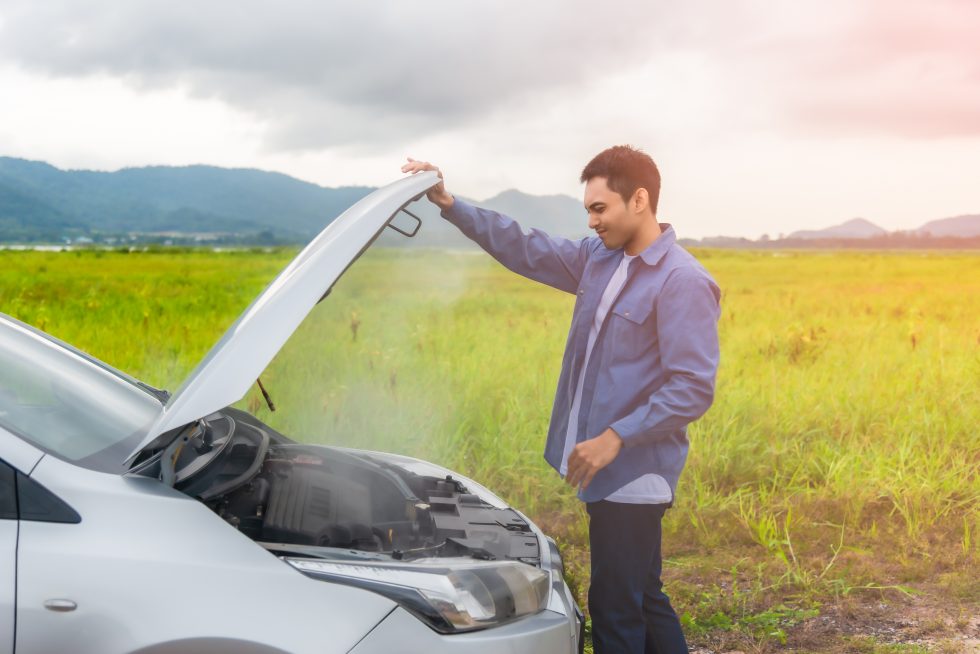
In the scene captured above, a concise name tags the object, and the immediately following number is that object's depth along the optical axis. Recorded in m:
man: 2.71
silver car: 1.99
